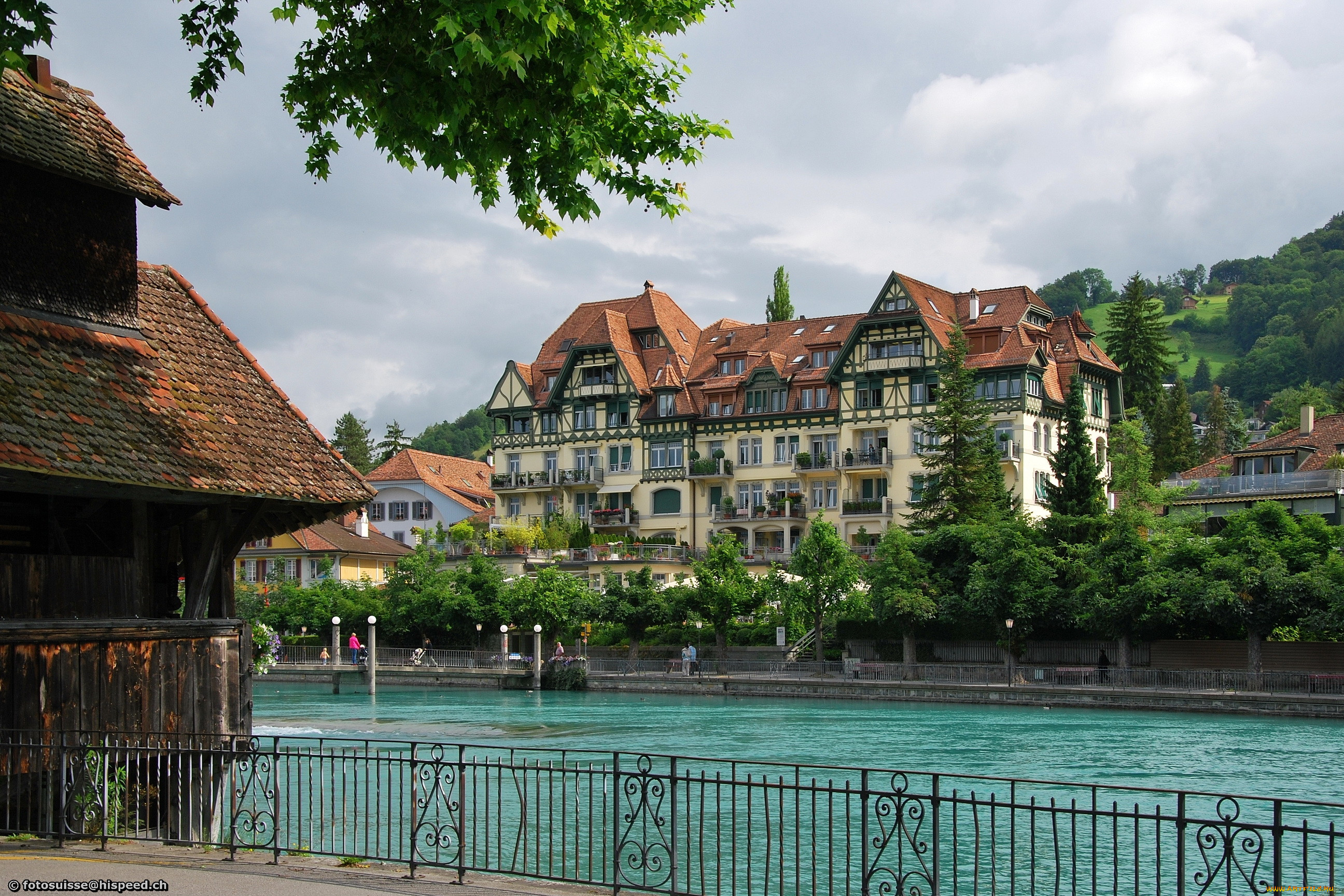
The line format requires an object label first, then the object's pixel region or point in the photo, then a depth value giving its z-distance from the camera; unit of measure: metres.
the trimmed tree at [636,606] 62.25
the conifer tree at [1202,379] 179.25
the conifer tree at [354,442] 115.50
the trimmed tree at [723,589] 59.12
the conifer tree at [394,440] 125.50
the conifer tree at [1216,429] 96.94
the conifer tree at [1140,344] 84.50
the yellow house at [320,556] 80.50
